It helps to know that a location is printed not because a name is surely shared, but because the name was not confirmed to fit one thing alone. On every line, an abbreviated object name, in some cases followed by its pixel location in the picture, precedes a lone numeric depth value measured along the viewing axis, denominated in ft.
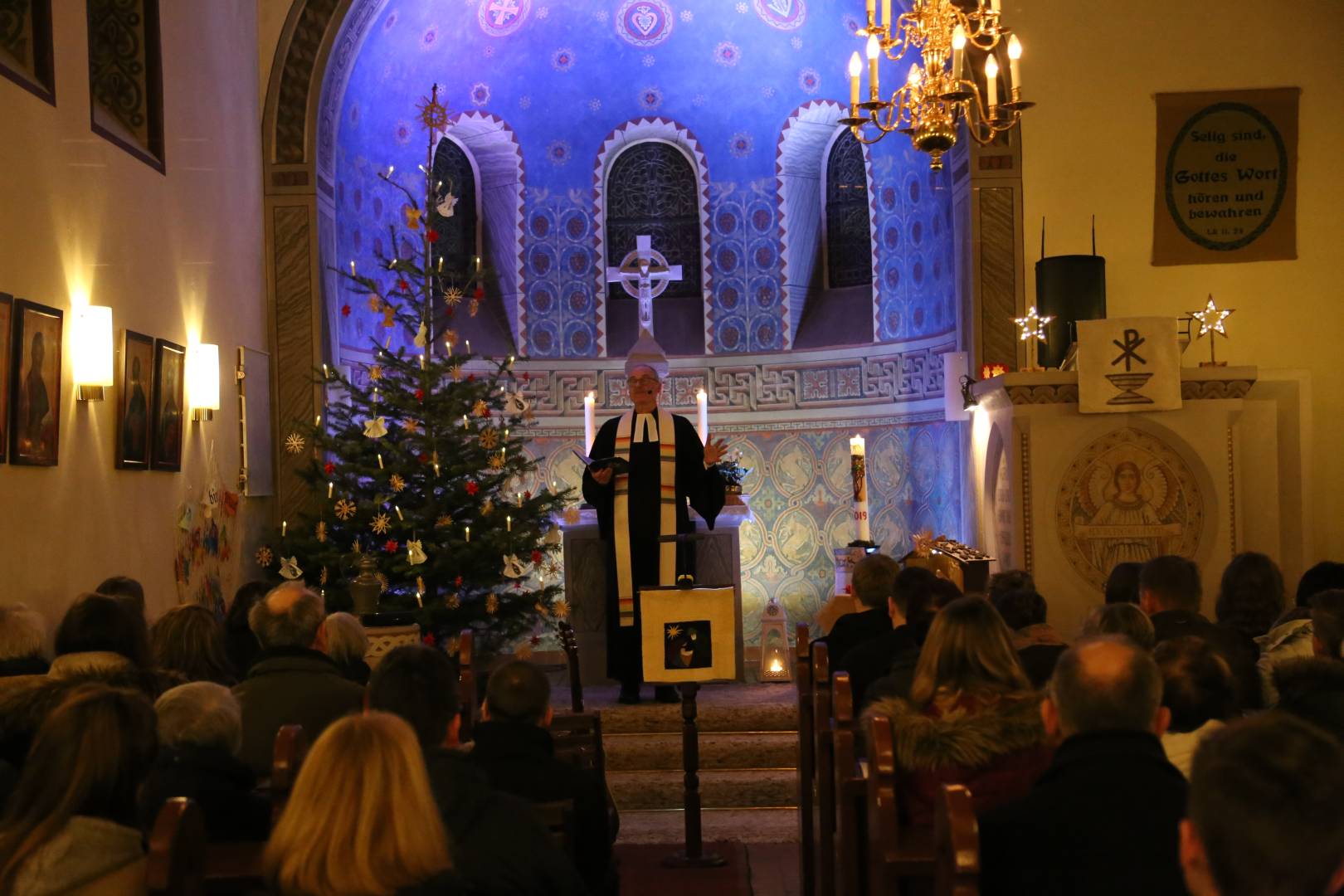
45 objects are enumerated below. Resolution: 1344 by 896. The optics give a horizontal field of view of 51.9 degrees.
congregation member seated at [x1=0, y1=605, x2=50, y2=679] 14.71
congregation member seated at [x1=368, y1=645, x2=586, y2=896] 9.03
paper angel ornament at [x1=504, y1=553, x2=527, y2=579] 28.50
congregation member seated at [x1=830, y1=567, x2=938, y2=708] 16.53
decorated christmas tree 28.55
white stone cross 41.91
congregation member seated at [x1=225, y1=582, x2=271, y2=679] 20.36
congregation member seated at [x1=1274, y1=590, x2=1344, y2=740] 10.92
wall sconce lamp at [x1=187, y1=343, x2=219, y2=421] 27.84
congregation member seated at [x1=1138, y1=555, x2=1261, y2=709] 14.56
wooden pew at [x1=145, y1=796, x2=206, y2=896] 7.46
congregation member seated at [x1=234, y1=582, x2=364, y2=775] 14.44
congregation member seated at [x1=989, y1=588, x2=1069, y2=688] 14.33
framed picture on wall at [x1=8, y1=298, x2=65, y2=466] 19.76
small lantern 32.12
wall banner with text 32.27
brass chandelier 21.25
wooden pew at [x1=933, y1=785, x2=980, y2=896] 7.29
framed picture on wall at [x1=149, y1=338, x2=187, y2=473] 25.50
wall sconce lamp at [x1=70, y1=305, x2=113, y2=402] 21.97
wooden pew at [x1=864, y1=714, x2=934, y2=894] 9.69
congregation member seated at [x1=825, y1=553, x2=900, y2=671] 18.56
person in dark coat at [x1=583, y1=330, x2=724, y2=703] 28.89
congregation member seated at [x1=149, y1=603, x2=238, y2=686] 16.08
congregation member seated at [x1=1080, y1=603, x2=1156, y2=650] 13.37
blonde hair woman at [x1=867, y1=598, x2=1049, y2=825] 10.84
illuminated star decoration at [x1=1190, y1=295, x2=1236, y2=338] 30.78
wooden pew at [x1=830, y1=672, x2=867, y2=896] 12.21
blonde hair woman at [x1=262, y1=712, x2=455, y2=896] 7.40
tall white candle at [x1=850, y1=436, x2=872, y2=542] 33.42
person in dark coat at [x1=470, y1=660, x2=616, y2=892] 11.94
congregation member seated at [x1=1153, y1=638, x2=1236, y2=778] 10.59
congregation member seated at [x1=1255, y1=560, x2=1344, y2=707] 14.30
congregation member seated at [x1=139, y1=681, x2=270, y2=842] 10.19
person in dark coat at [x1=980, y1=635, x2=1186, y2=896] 7.94
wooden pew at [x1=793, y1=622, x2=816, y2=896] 17.95
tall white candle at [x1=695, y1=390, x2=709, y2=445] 34.27
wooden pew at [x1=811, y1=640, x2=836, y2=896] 15.48
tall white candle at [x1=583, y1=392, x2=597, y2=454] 31.81
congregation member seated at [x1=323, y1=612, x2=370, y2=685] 17.51
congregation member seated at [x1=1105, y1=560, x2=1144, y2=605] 18.83
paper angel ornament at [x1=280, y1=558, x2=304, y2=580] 29.01
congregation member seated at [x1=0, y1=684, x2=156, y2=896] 8.07
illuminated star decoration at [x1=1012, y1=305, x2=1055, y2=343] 29.94
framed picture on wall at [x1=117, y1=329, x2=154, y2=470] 23.86
